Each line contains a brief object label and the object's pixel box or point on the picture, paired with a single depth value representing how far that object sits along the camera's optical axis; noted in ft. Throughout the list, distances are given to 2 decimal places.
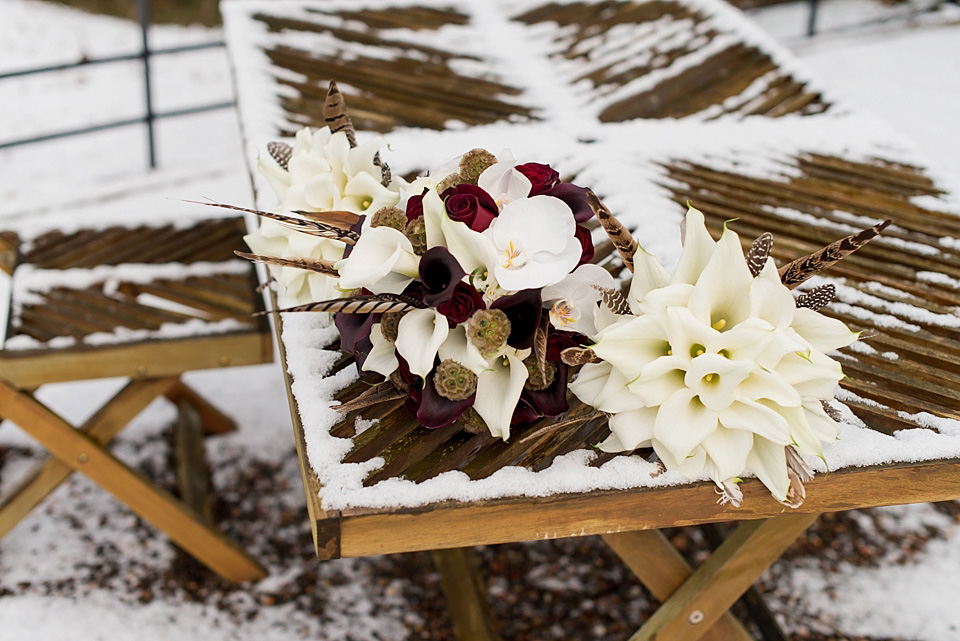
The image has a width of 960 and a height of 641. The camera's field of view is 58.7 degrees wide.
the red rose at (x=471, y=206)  3.27
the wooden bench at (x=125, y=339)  6.20
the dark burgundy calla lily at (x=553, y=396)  3.48
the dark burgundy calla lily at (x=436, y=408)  3.34
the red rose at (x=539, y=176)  3.52
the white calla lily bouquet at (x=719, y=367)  3.05
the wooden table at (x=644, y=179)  3.49
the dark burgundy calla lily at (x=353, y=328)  3.43
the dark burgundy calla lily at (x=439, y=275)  3.15
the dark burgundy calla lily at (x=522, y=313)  3.19
